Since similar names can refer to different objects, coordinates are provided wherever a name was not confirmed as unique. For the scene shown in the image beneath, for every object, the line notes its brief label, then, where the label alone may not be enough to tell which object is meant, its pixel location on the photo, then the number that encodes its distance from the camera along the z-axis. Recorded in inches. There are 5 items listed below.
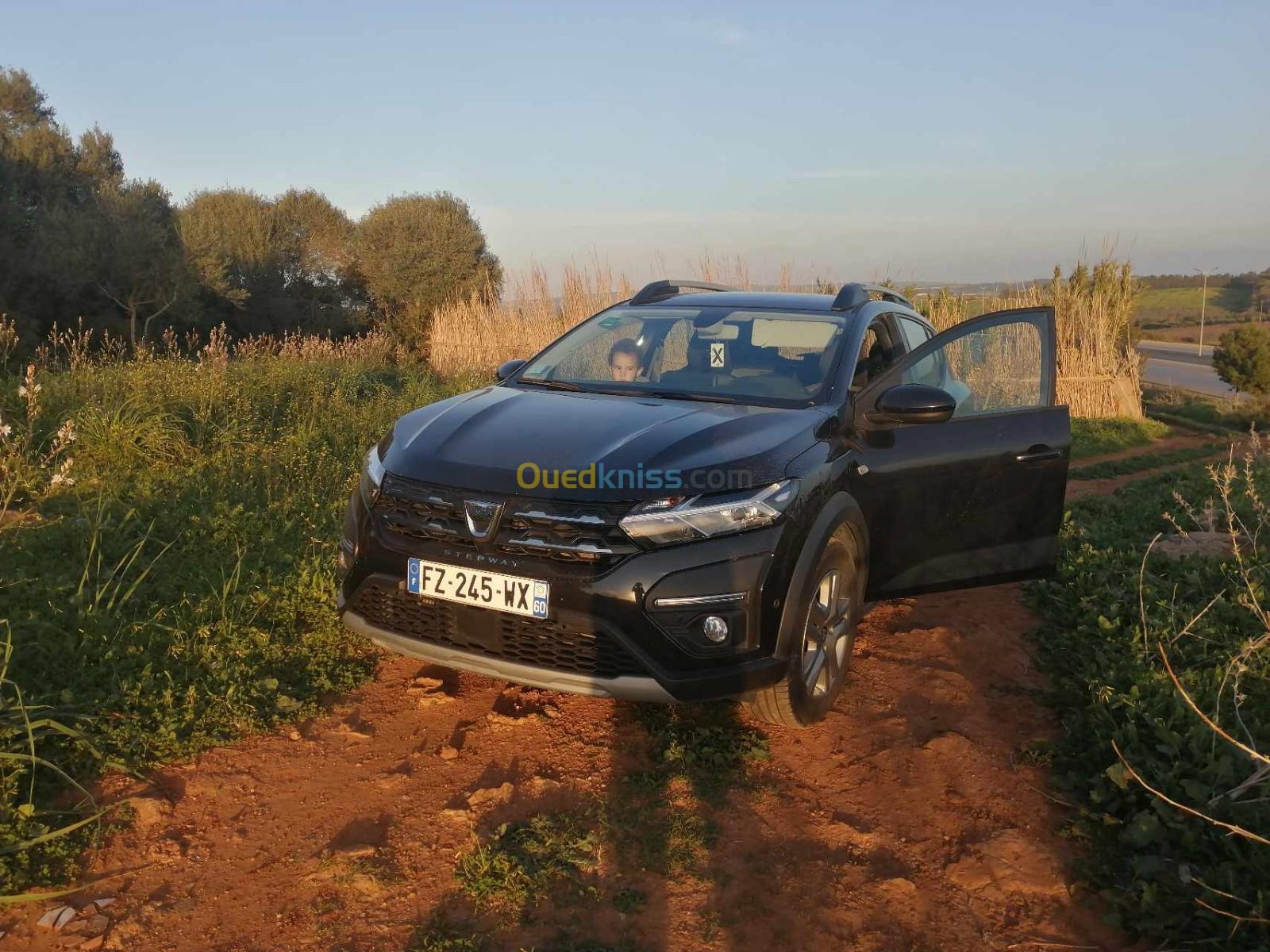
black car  116.3
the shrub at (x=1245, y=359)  1318.9
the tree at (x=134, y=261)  848.9
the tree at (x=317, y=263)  1198.3
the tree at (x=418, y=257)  1214.9
